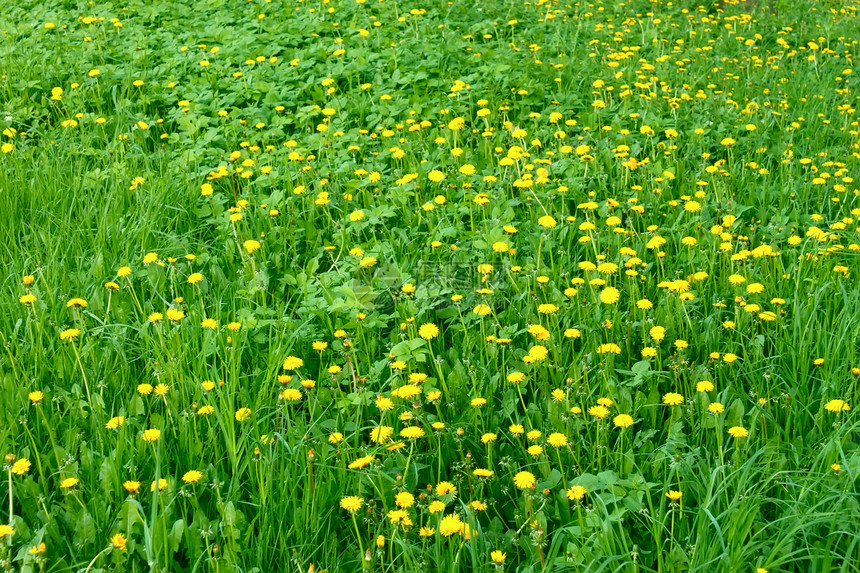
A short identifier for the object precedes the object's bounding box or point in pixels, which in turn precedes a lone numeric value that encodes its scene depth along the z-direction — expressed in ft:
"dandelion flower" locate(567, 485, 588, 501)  6.61
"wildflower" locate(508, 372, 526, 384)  8.05
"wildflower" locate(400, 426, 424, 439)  7.09
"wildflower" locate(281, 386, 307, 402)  7.61
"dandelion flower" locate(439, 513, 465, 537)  6.17
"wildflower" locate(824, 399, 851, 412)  7.43
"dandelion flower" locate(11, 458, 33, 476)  6.88
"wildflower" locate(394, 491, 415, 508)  6.46
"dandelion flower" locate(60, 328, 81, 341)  8.17
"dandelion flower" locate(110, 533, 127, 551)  6.14
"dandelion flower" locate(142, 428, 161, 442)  7.06
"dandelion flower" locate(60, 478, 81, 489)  6.65
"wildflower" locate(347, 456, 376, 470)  6.72
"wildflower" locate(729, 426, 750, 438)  7.10
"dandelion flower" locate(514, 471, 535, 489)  6.74
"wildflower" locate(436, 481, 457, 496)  6.84
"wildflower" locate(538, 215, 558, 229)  10.40
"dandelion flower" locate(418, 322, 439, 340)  8.78
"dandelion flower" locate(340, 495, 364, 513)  6.51
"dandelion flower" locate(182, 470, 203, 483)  6.73
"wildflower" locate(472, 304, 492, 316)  9.00
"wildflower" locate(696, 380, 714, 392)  7.63
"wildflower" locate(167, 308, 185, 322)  8.56
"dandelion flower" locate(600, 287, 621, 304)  9.02
